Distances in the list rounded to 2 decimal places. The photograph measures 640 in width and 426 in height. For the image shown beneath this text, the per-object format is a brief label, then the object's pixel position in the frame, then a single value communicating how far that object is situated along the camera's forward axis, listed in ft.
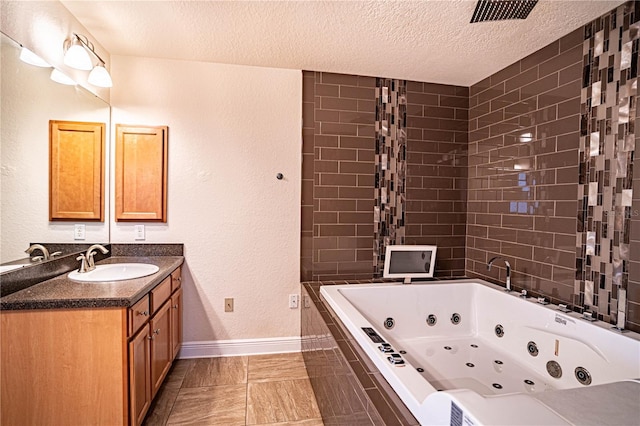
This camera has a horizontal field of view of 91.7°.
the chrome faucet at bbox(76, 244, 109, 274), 6.23
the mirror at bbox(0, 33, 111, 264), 4.86
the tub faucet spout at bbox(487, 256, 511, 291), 7.60
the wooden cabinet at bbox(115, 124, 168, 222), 7.93
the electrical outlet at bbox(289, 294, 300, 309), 8.88
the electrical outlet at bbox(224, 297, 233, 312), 8.56
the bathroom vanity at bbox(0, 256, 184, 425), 4.64
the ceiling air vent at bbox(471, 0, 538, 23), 5.52
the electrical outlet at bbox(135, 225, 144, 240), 8.09
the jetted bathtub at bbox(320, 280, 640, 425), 3.10
